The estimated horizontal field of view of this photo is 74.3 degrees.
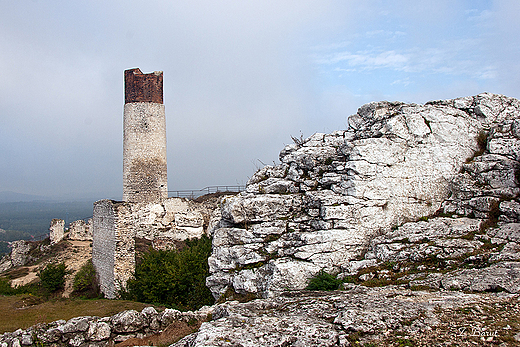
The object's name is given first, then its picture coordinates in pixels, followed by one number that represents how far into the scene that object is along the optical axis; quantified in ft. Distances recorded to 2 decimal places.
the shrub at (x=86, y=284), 63.96
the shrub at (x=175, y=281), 46.01
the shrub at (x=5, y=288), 65.53
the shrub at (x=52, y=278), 65.77
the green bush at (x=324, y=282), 30.42
